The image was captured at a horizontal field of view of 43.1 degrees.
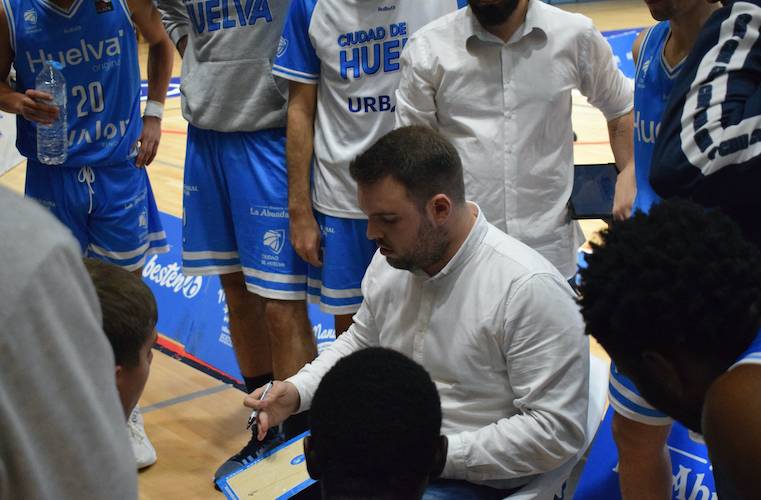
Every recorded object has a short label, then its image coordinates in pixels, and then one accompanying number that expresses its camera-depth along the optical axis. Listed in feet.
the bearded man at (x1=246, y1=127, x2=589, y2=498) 7.39
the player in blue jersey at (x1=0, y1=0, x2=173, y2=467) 11.71
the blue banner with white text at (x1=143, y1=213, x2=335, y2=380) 14.37
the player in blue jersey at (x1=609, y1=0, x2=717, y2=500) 7.72
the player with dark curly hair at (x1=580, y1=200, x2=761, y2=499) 4.34
